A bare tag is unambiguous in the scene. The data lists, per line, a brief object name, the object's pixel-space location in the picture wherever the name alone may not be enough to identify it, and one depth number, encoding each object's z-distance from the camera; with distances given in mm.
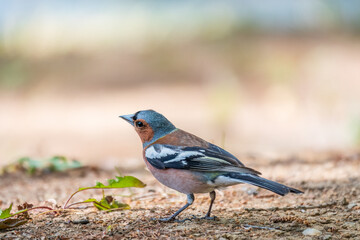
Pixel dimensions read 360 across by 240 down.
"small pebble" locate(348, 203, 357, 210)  7734
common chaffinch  7121
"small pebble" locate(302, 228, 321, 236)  6477
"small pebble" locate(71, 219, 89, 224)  7248
